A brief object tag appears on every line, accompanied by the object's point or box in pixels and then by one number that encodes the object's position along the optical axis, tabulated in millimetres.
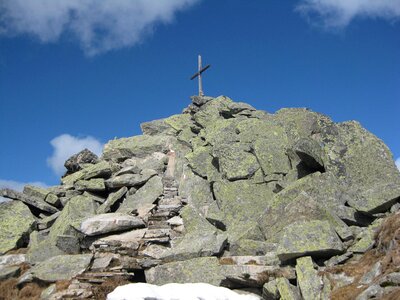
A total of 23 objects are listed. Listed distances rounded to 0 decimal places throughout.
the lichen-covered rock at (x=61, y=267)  23094
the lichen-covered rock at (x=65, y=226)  27375
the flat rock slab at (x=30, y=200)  33538
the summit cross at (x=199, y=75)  49416
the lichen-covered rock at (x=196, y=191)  29234
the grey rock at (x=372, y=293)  13281
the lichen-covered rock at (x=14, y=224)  29469
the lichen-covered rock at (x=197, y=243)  22094
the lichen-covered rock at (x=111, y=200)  31111
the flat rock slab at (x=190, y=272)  20359
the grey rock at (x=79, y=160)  41812
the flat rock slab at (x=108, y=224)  26594
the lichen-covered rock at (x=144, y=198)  29322
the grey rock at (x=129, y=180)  33191
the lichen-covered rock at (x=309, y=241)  18047
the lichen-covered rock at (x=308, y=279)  15836
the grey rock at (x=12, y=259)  27469
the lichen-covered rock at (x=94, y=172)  35562
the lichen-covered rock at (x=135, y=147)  40156
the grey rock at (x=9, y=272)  25172
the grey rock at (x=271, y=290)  17328
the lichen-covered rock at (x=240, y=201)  26275
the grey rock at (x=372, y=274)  15117
